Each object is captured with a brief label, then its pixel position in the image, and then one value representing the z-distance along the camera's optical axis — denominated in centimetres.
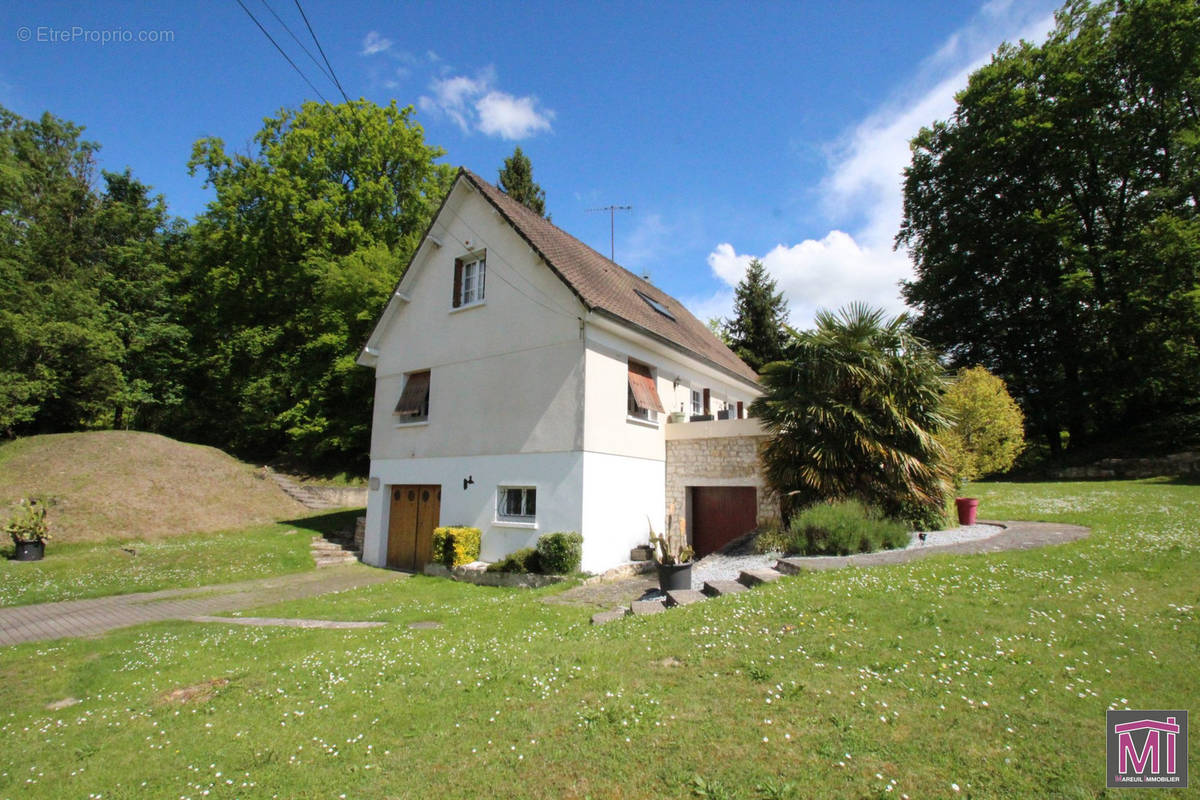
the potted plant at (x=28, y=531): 1552
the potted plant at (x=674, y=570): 978
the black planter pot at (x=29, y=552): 1552
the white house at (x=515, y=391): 1317
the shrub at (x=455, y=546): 1362
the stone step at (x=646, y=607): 800
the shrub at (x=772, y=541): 1198
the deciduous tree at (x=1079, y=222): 2452
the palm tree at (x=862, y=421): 1223
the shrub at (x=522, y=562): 1255
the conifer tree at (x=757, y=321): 3444
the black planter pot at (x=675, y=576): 977
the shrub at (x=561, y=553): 1222
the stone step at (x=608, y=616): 793
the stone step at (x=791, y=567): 897
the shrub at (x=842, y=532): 1046
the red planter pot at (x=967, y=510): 1363
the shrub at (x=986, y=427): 1872
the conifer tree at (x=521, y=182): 3050
